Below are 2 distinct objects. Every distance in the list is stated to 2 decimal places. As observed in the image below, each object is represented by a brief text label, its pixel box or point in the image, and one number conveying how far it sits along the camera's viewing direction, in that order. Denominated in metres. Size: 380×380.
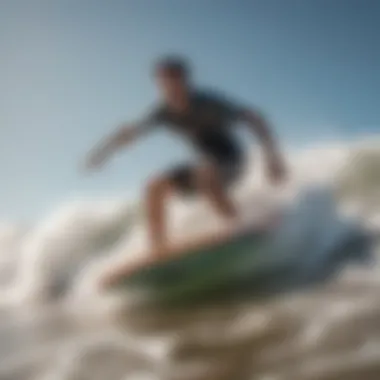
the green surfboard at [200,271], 3.94
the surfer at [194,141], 3.99
